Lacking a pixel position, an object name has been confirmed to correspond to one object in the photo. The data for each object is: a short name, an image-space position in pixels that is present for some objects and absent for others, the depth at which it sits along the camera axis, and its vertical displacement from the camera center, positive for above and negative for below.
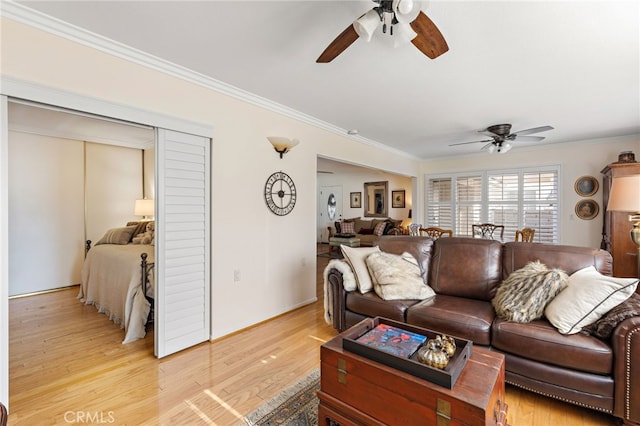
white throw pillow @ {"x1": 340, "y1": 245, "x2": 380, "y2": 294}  2.84 -0.54
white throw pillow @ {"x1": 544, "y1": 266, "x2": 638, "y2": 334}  1.84 -0.58
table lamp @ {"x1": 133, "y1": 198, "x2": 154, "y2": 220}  4.88 +0.03
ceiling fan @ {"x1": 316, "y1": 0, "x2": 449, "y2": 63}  1.42 +0.98
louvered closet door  2.49 -0.29
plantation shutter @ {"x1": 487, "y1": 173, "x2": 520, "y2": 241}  5.71 +0.20
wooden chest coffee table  1.24 -0.86
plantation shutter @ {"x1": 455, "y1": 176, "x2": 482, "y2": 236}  6.16 +0.18
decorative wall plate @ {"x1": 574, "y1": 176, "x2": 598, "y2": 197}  4.92 +0.46
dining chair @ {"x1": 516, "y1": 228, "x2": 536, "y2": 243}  4.11 -0.32
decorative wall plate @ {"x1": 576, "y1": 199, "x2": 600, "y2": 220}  4.89 +0.05
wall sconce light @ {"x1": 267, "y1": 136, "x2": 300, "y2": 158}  3.26 +0.76
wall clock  3.37 +0.20
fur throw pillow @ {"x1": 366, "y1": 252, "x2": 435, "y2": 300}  2.66 -0.64
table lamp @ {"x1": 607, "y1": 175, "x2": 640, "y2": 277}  2.23 +0.13
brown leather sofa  1.68 -0.83
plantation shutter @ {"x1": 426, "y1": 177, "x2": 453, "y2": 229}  6.57 +0.18
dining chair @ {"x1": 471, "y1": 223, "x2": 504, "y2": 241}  4.57 -0.31
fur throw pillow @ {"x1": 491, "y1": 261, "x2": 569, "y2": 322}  2.10 -0.62
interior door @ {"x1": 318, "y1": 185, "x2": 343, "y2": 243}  9.91 +0.08
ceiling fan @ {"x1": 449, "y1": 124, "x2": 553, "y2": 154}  4.03 +1.06
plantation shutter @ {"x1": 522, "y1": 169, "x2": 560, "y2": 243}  5.31 +0.15
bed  2.90 -0.81
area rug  1.77 -1.29
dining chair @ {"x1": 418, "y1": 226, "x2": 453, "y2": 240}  4.46 -0.33
